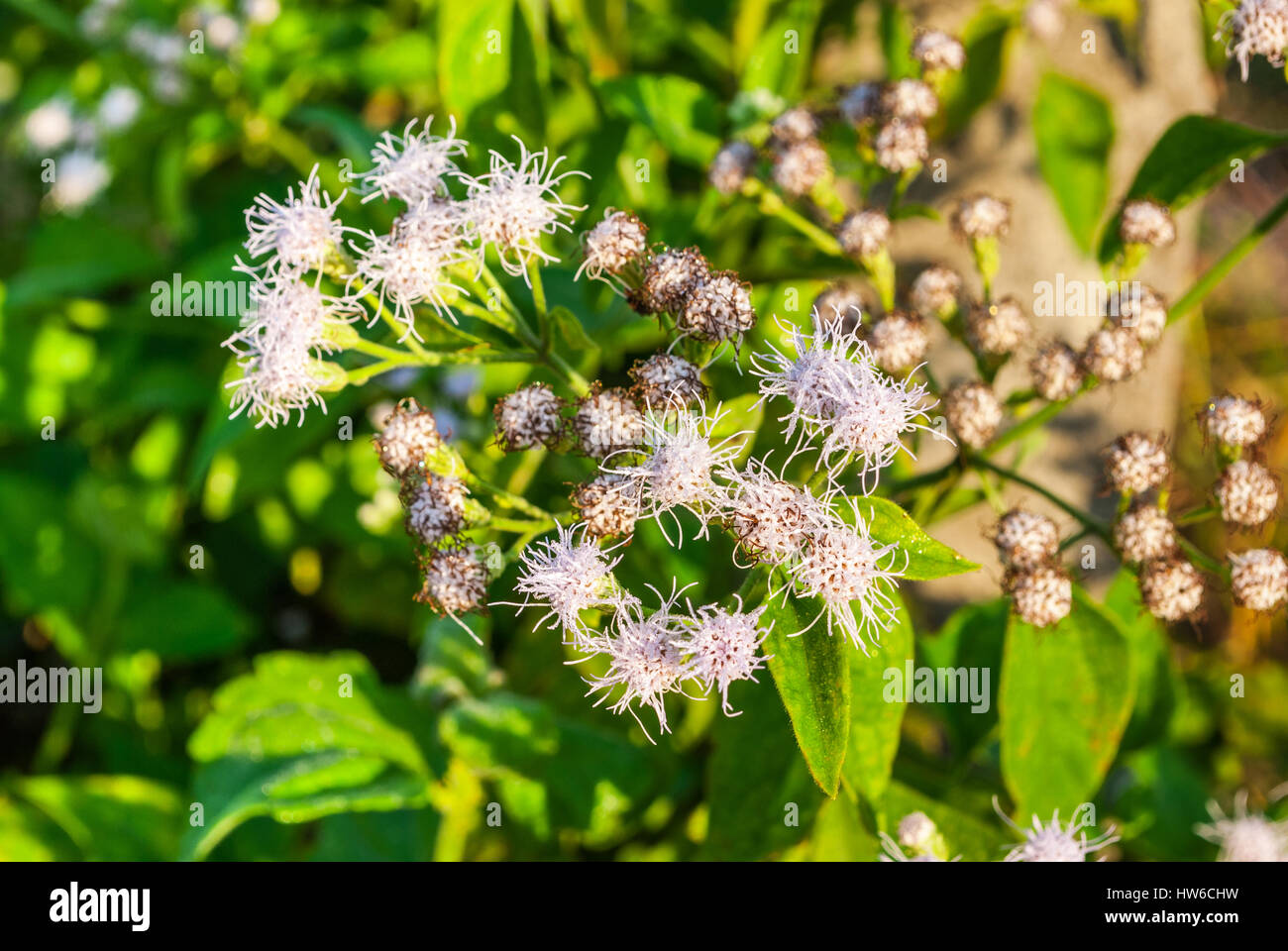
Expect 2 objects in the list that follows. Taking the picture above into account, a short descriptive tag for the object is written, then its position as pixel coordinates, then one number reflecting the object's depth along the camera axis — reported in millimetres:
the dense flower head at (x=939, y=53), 197
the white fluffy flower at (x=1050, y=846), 181
